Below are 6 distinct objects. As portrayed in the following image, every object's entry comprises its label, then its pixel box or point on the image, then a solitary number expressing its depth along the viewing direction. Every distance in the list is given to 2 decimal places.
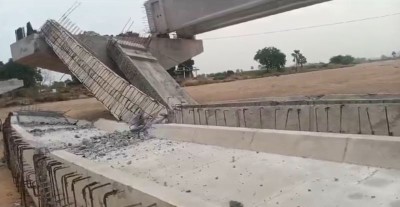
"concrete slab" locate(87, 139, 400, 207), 4.34
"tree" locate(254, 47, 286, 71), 66.87
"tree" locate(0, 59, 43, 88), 59.31
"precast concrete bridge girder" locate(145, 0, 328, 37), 19.61
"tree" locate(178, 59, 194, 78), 63.06
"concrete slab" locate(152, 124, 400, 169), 5.07
